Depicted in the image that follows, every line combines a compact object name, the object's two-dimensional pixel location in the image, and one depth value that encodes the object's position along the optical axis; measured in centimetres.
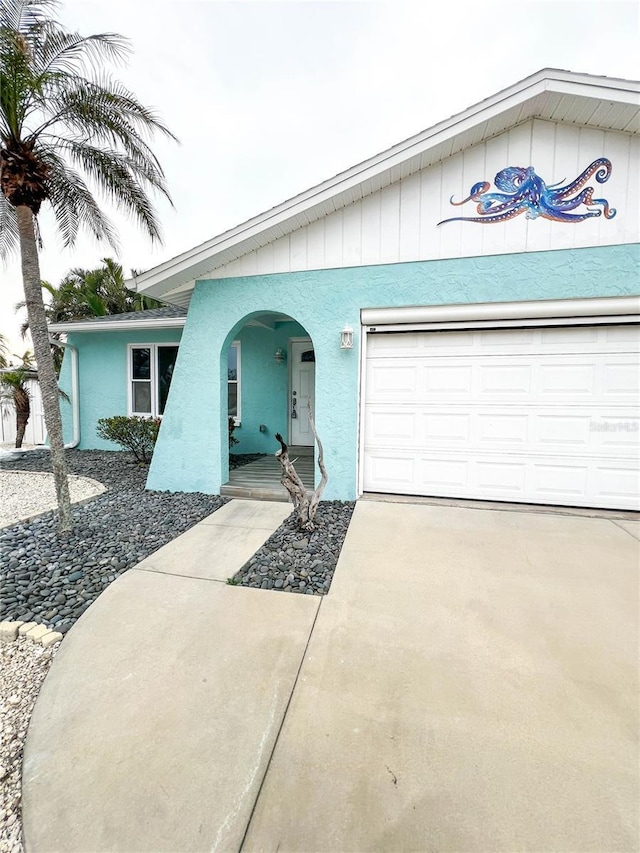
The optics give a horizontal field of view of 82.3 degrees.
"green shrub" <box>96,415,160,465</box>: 744
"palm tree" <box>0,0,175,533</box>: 388
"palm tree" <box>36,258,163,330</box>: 1566
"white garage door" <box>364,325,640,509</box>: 478
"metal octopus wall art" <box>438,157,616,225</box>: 444
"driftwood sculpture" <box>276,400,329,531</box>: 427
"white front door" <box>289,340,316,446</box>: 892
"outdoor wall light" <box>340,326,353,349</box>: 515
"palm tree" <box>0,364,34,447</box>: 888
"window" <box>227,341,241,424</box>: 862
